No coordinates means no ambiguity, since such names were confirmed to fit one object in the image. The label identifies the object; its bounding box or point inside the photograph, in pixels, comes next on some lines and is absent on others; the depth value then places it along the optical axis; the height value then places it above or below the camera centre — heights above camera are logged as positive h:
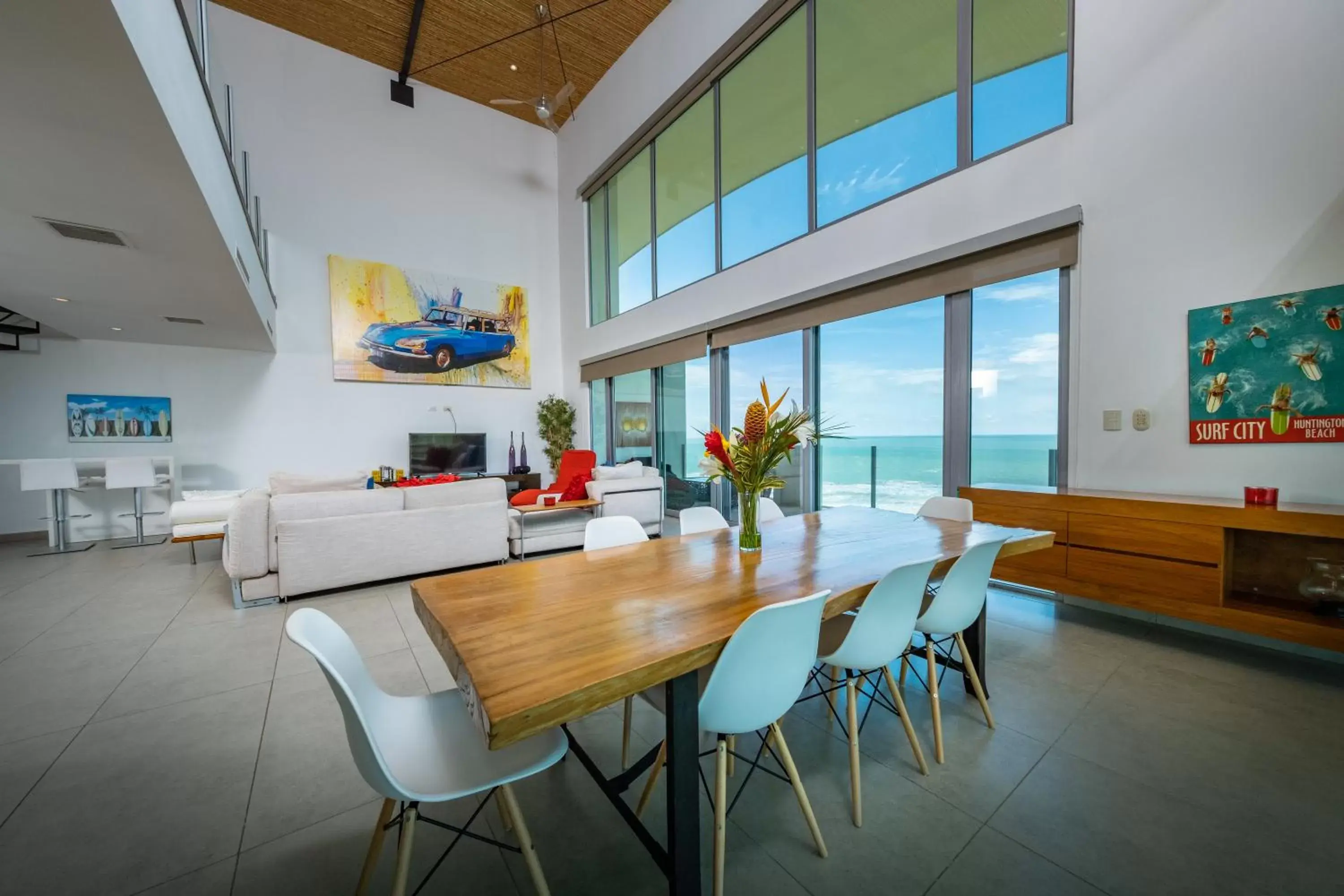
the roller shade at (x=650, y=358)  5.83 +1.09
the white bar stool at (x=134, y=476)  5.00 -0.33
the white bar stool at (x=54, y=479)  4.72 -0.34
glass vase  1.85 -0.31
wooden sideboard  2.16 -0.60
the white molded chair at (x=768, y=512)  2.63 -0.39
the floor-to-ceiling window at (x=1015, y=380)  3.25 +0.39
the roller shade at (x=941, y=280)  3.12 +1.16
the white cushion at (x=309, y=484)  4.09 -0.35
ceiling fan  5.39 +3.83
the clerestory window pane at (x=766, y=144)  4.66 +3.02
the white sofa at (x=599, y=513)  4.50 -0.75
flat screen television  7.15 -0.18
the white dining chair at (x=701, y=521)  2.44 -0.41
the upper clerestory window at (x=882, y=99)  3.67 +2.75
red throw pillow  4.95 -0.51
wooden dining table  0.89 -0.43
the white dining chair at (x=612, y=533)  2.13 -0.41
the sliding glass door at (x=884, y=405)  3.84 +0.28
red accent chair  6.12 -0.31
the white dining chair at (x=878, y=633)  1.38 -0.57
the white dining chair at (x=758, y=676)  1.07 -0.55
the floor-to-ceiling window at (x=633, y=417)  6.97 +0.34
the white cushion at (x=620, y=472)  5.27 -0.35
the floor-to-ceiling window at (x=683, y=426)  6.02 +0.17
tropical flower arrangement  1.75 -0.03
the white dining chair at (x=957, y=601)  1.66 -0.57
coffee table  4.35 -0.62
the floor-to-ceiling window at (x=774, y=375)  4.80 +0.67
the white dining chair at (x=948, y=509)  2.56 -0.38
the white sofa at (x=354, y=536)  3.31 -0.68
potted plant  8.16 +0.22
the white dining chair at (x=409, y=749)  0.93 -0.71
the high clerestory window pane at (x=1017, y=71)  3.14 +2.45
